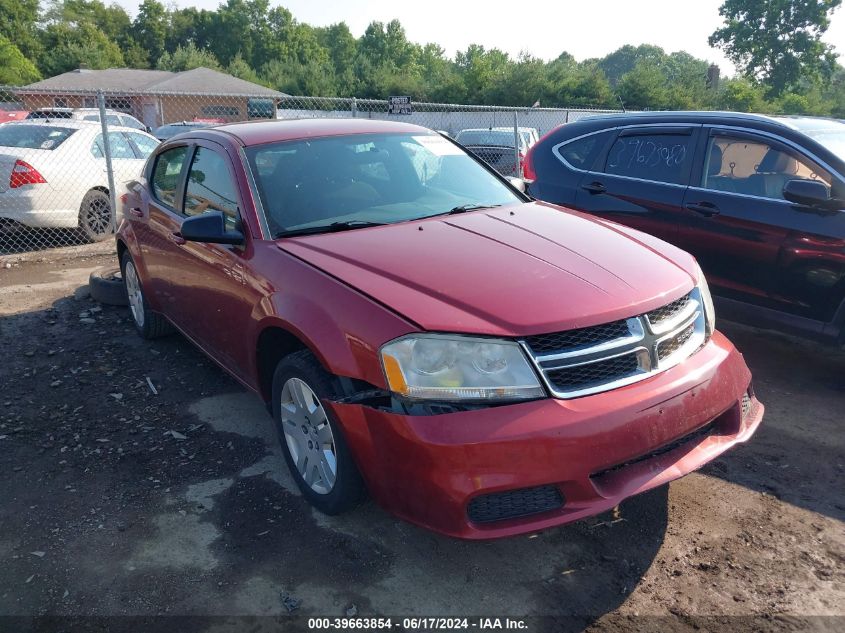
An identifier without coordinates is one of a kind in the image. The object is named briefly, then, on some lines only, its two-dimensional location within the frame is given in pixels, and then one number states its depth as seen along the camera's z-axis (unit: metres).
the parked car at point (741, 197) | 4.47
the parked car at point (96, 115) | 18.81
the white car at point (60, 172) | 8.30
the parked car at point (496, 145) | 13.70
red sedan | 2.41
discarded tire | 6.27
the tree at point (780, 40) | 51.66
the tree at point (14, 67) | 49.37
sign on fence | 11.15
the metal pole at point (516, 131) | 11.54
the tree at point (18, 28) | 63.56
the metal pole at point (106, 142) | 8.80
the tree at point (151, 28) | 79.12
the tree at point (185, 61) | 60.03
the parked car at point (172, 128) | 20.43
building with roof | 35.44
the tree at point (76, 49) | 59.00
